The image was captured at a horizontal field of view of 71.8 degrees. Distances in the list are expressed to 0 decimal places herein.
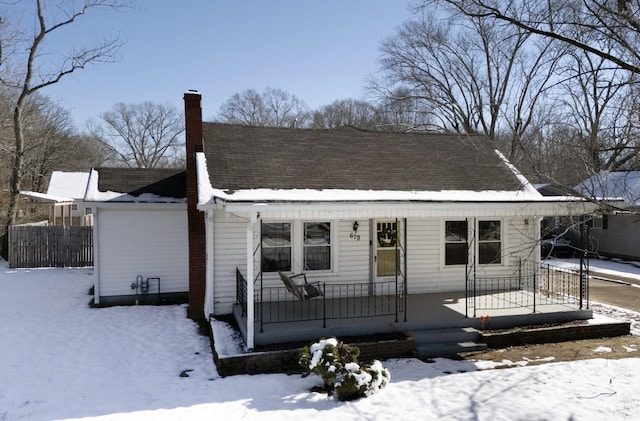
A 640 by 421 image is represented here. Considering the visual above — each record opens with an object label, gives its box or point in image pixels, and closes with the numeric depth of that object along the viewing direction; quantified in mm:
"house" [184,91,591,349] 8711
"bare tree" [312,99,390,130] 52406
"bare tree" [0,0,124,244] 21188
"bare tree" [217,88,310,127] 53375
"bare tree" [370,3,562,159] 32406
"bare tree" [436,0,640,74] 6711
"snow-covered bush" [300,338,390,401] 6391
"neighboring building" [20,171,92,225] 30875
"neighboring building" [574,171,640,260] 19953
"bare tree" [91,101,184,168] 56656
